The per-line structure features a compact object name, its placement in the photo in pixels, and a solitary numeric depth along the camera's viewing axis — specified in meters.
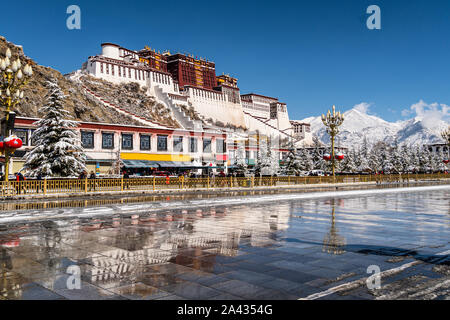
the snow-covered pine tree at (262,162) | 58.91
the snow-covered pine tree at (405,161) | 87.38
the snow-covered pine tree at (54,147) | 30.84
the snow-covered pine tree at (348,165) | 75.38
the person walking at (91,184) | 25.80
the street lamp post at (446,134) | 45.73
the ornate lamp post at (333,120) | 38.00
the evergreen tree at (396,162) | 82.88
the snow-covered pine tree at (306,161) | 71.27
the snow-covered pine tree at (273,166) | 60.62
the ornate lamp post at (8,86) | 20.09
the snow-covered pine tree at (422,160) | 93.20
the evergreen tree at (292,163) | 55.55
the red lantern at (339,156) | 40.44
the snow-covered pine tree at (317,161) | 77.53
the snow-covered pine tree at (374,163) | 85.31
